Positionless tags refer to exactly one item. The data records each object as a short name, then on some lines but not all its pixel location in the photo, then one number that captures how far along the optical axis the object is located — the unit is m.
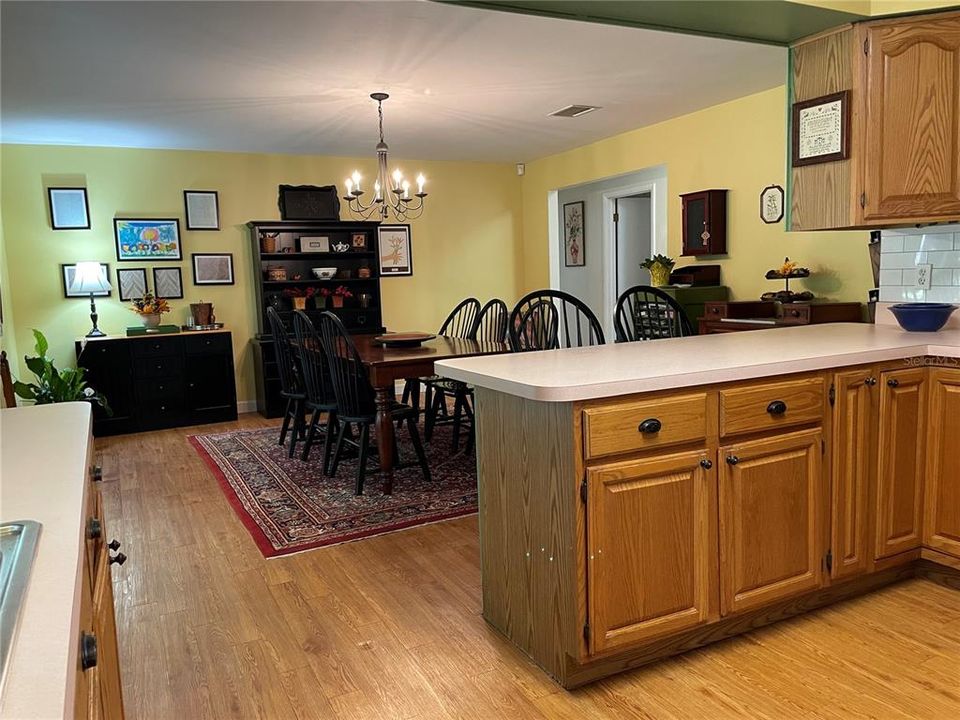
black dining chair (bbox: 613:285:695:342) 3.63
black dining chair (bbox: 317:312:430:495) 3.75
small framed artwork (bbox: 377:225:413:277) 6.91
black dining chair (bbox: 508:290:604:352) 4.05
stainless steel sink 0.71
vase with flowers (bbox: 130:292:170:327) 5.74
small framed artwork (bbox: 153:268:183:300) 6.01
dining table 3.53
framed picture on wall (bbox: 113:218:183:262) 5.86
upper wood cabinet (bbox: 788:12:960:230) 2.74
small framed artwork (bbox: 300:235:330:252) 6.39
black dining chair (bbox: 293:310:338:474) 4.07
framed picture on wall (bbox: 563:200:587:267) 7.48
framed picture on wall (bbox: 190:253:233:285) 6.14
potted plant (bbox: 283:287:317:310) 6.30
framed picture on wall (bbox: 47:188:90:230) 5.63
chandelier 4.50
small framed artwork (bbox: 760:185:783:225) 4.64
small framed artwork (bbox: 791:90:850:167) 2.89
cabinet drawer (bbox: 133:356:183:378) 5.67
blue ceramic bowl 2.77
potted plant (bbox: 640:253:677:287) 5.23
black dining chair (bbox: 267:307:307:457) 4.65
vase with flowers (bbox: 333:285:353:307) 6.45
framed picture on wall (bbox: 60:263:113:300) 5.67
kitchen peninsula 1.87
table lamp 5.55
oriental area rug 3.26
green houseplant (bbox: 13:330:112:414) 4.79
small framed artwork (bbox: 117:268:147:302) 5.89
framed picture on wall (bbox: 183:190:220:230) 6.07
